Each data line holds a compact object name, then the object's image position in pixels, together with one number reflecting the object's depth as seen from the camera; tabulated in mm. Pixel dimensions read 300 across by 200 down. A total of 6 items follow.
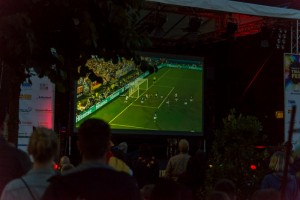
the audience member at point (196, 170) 8367
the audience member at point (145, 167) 8752
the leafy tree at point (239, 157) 8641
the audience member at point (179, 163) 8797
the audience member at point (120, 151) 7432
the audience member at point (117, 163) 6129
